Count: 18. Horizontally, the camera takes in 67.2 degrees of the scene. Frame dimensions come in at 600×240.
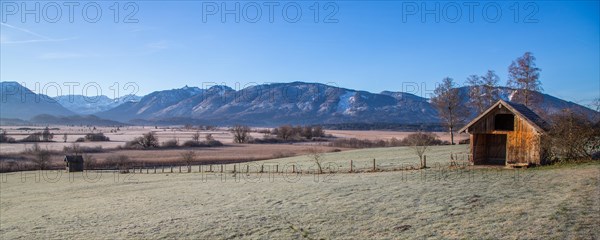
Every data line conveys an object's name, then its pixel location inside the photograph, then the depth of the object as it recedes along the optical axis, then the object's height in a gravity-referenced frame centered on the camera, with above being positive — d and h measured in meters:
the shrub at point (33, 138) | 133.55 -4.43
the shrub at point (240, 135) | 142.62 -3.88
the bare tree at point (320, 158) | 44.38 -4.86
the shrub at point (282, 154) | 88.30 -6.40
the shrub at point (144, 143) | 117.31 -5.26
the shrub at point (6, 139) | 126.29 -4.41
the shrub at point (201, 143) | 125.62 -5.83
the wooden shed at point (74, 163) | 66.25 -5.86
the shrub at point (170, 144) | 120.69 -5.68
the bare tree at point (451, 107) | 73.19 +2.47
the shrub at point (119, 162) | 72.59 -6.81
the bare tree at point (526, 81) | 57.91 +5.36
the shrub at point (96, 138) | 144.15 -4.75
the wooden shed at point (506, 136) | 33.00 -1.07
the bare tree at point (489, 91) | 66.06 +4.53
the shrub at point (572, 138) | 32.16 -1.17
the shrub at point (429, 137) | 84.00 -3.05
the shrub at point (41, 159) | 74.85 -6.26
